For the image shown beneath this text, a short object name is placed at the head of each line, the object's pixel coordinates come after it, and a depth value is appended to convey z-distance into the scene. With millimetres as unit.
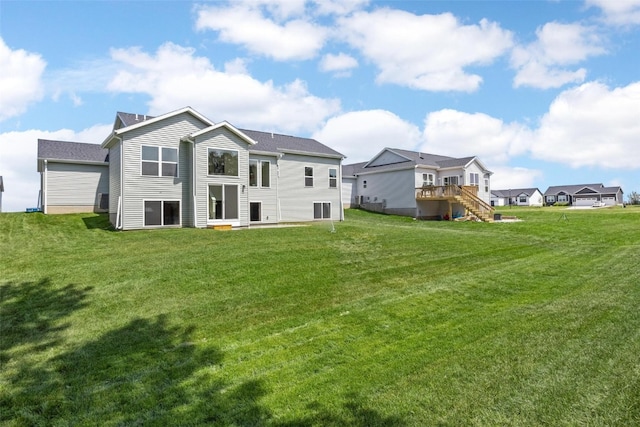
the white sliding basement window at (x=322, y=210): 25891
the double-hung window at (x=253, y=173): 22000
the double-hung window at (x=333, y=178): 26766
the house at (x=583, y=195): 81500
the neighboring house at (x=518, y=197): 90938
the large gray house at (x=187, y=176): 17766
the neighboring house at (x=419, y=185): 29453
